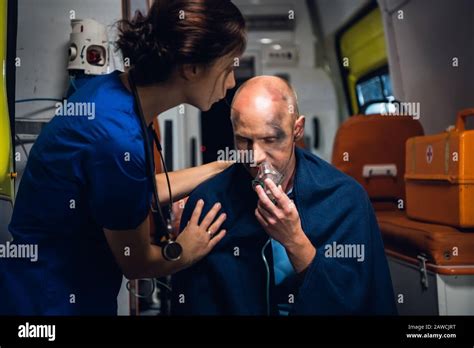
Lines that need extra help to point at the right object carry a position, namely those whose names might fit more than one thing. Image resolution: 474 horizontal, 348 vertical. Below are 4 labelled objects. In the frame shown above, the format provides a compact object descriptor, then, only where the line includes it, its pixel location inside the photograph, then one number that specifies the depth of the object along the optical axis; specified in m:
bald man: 1.21
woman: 1.04
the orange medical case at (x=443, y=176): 1.38
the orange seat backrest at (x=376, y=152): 1.87
